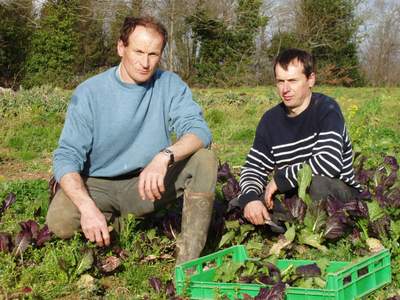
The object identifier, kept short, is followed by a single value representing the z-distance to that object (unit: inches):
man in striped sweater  153.8
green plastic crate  110.2
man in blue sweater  139.4
